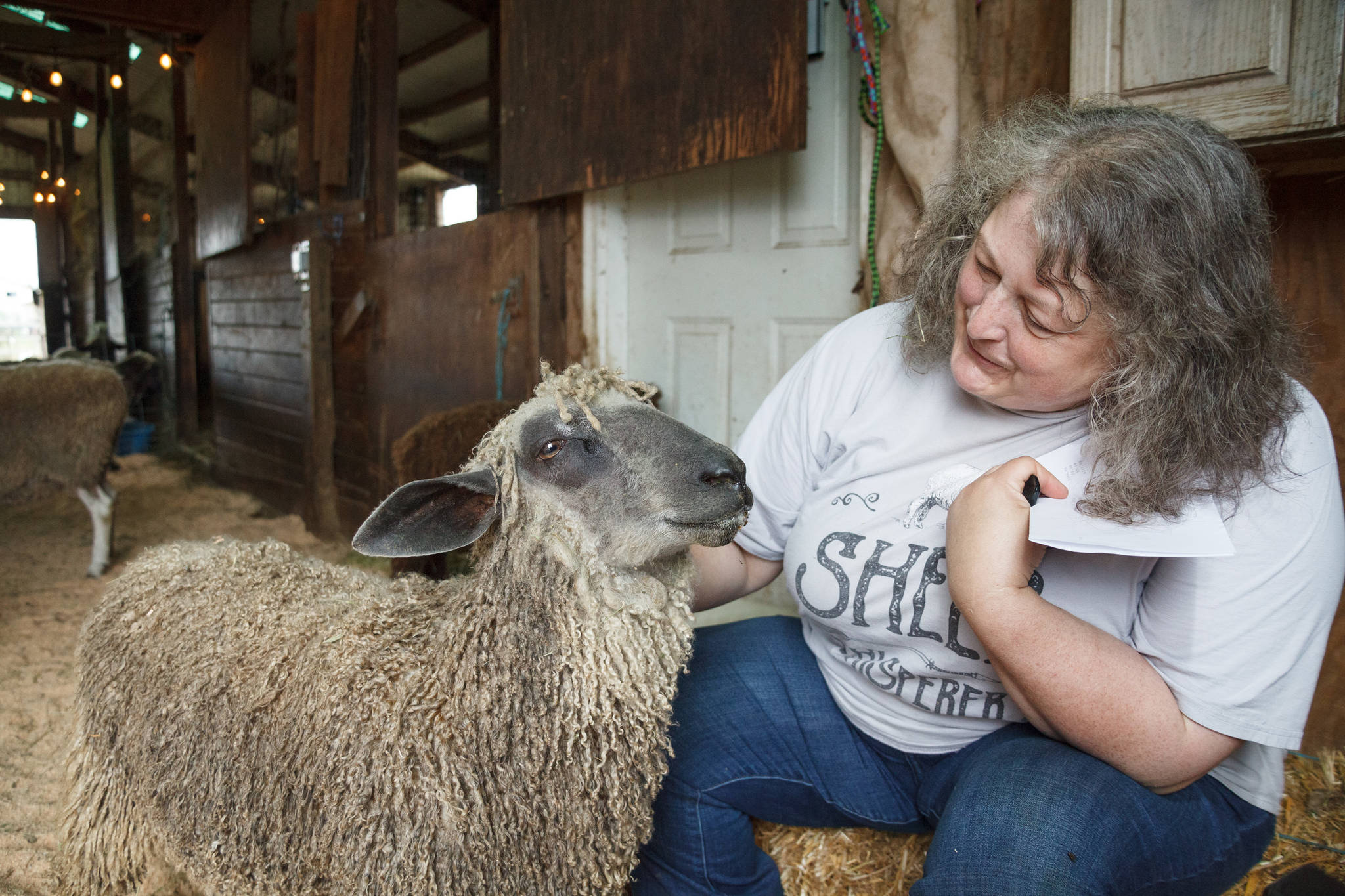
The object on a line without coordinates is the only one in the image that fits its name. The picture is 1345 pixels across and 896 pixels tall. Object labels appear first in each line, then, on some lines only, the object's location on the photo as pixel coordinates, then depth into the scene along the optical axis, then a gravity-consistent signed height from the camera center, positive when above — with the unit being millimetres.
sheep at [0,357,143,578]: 5168 -481
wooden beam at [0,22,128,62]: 7414 +2895
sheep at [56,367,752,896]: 1387 -582
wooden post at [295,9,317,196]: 5809 +1865
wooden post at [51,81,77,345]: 10570 +2232
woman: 1223 -297
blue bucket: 9039 -883
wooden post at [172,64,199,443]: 8617 +679
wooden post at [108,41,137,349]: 9961 +2024
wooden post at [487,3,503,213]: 6996 +2183
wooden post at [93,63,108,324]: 10344 +2102
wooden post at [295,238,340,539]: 5691 -285
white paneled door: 3127 +368
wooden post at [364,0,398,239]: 5211 +1621
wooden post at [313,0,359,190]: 5363 +1737
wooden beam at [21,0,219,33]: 6043 +2626
